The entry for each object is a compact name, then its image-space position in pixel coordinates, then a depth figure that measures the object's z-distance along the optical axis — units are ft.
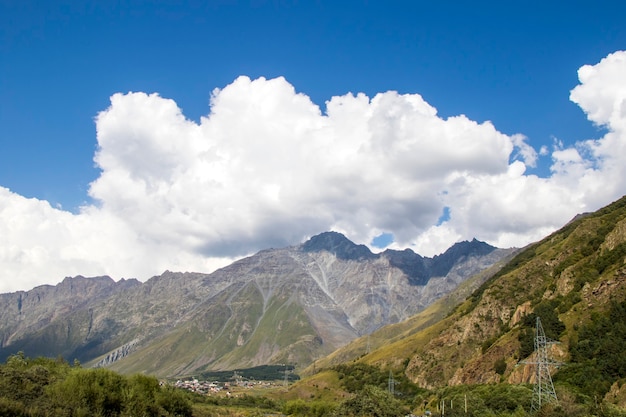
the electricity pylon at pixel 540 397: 246.47
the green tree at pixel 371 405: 327.06
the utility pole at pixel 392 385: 560.74
